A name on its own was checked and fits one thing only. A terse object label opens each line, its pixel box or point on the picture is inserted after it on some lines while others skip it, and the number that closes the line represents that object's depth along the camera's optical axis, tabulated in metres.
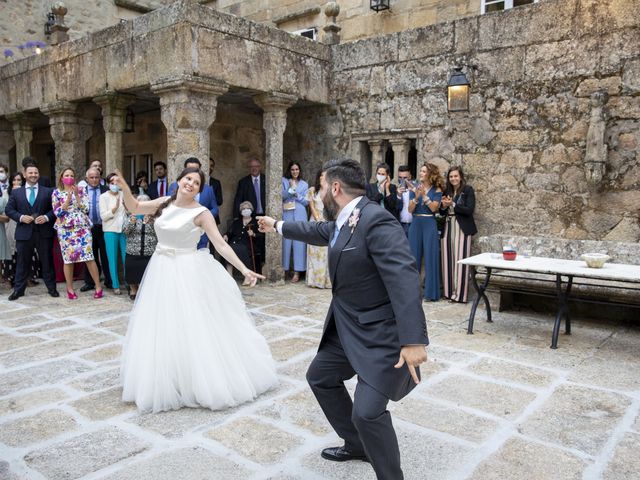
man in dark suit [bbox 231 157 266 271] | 8.20
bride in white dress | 3.50
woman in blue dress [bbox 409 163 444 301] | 6.86
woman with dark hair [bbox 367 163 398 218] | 7.06
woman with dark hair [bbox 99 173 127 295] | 7.08
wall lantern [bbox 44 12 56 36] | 12.37
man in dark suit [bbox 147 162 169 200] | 7.74
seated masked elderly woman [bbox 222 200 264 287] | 7.80
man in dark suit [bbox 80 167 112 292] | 7.33
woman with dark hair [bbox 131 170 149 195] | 7.86
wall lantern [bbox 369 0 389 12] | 10.21
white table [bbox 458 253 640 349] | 4.69
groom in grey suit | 2.24
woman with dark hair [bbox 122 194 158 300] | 6.79
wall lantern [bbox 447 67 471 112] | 6.67
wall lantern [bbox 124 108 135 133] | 8.46
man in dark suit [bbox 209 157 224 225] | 7.73
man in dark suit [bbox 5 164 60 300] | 6.91
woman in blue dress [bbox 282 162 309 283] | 7.98
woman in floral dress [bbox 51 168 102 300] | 6.89
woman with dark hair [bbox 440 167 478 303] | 6.76
